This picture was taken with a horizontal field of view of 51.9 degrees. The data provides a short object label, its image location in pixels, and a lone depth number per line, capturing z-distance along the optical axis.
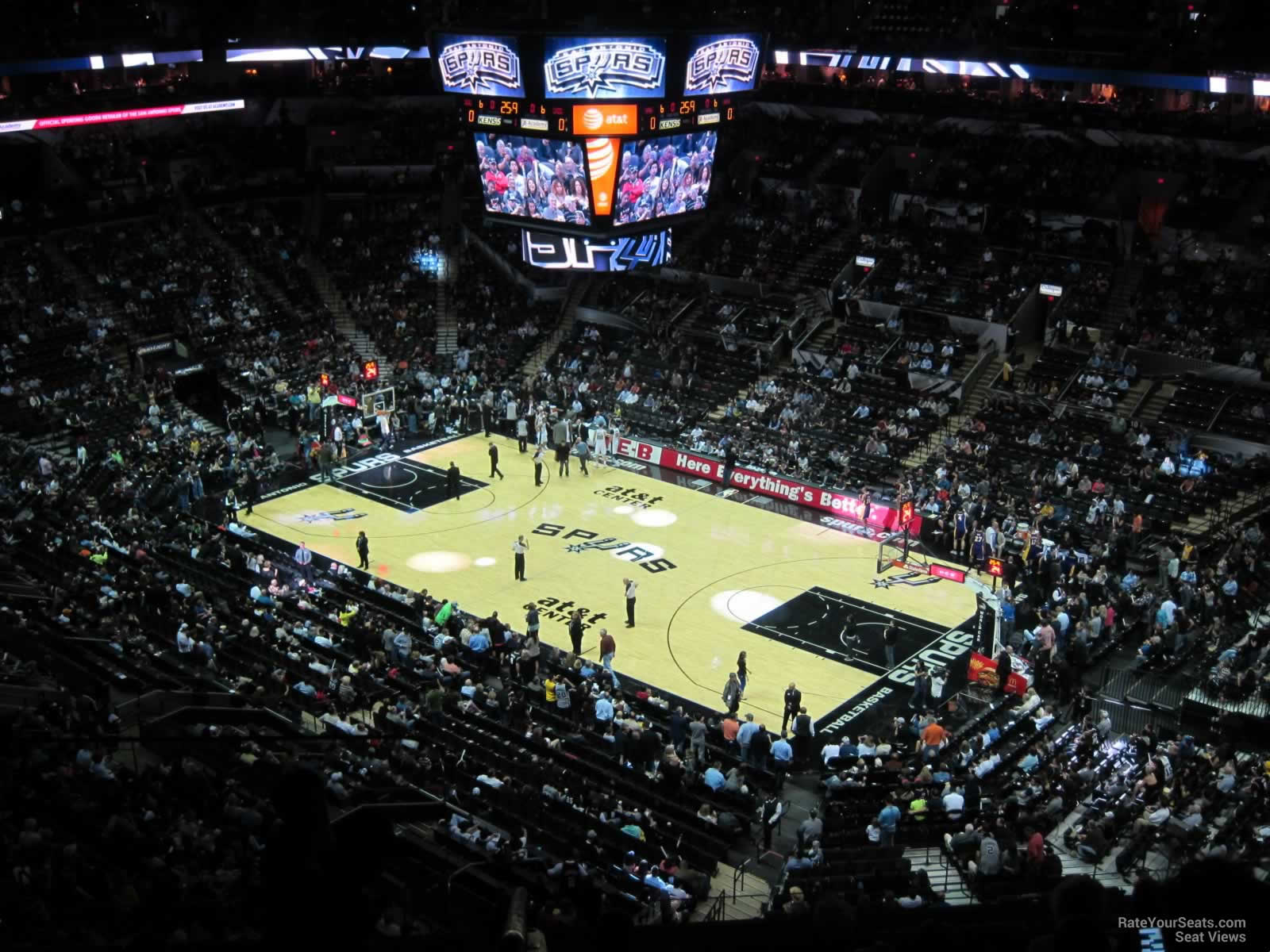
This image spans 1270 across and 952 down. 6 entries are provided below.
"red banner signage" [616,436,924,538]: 36.91
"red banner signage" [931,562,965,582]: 33.50
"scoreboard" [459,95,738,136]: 36.94
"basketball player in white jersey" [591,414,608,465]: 42.03
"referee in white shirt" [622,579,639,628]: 30.44
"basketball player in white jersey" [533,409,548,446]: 42.25
